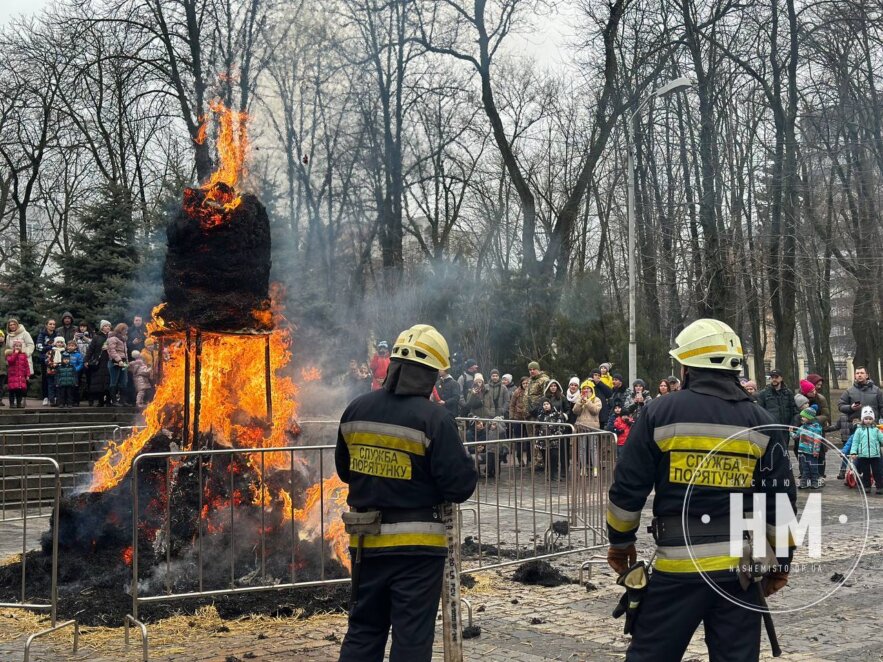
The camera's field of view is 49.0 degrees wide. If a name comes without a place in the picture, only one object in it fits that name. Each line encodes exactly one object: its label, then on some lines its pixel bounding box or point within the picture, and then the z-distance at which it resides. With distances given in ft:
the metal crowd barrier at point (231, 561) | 22.38
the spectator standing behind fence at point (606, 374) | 60.66
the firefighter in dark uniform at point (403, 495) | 15.94
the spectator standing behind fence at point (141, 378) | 59.82
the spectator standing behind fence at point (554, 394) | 57.16
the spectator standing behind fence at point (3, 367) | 67.05
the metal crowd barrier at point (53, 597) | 21.43
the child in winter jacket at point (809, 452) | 51.11
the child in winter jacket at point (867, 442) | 50.96
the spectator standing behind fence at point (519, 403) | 58.65
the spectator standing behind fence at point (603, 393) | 58.34
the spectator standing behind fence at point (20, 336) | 63.72
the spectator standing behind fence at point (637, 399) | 55.01
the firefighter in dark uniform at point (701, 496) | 14.46
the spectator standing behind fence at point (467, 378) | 65.05
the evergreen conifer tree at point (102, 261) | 78.33
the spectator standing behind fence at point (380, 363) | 56.65
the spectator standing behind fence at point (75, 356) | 64.03
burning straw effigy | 25.57
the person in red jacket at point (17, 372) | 63.26
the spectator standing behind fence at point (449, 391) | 58.85
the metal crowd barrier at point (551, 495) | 29.45
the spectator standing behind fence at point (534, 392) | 58.08
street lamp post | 69.31
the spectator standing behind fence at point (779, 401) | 54.60
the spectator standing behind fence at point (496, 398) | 62.03
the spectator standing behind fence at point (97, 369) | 64.75
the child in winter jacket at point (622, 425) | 53.26
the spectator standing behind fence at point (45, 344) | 66.24
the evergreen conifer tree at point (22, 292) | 82.74
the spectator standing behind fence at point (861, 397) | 53.53
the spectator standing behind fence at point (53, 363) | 63.98
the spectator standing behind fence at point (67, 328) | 66.49
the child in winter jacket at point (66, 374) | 64.34
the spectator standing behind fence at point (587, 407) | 55.83
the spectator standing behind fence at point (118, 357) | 62.13
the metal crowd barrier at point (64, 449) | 41.01
